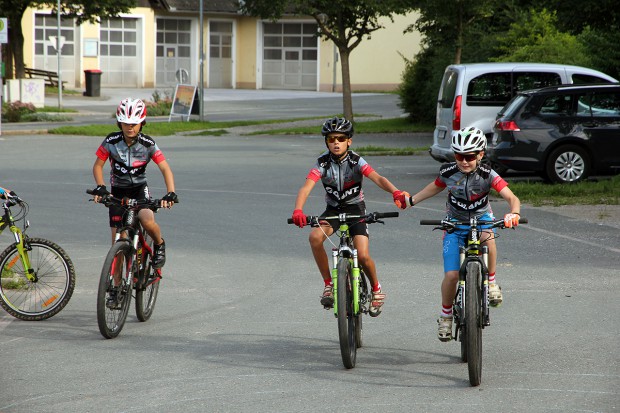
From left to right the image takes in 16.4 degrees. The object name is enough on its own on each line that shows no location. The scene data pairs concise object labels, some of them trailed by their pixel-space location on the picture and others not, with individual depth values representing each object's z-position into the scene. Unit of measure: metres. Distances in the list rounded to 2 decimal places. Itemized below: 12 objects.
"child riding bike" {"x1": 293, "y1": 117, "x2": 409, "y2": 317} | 14.51
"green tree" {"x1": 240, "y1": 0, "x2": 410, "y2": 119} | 62.98
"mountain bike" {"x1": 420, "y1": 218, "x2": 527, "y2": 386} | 12.52
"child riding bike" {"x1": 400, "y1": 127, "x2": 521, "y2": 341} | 13.70
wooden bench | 110.24
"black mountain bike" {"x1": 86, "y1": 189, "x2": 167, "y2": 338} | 15.25
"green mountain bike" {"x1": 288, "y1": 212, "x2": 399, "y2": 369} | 13.28
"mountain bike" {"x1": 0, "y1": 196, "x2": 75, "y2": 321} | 16.74
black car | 33.76
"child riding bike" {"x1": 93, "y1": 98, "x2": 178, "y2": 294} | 16.58
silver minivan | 37.59
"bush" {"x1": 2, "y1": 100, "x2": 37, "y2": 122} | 71.41
